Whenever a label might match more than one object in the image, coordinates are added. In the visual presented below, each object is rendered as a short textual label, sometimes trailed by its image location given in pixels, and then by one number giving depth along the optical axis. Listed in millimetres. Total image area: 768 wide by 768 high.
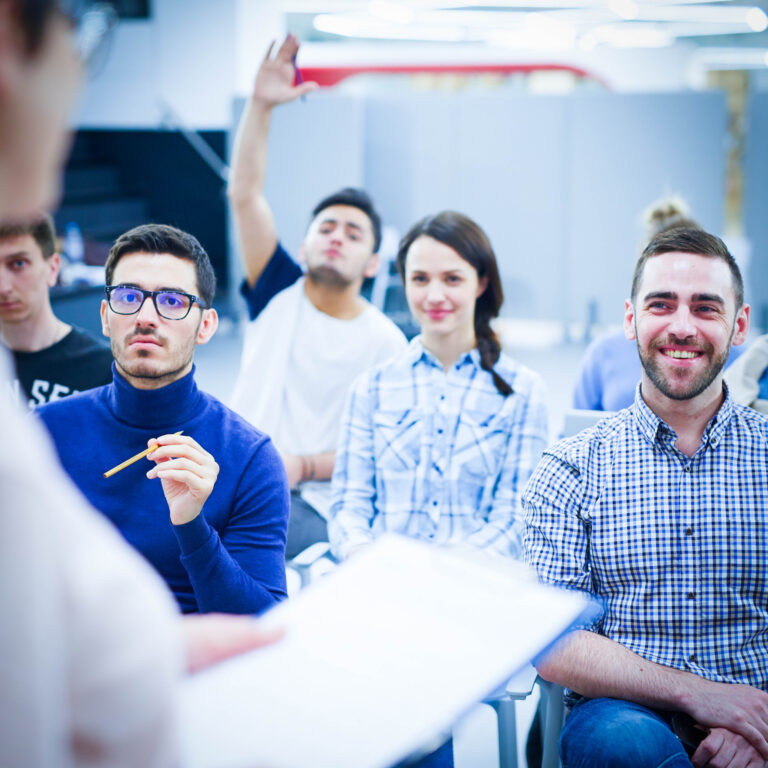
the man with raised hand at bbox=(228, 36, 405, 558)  2416
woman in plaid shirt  2096
